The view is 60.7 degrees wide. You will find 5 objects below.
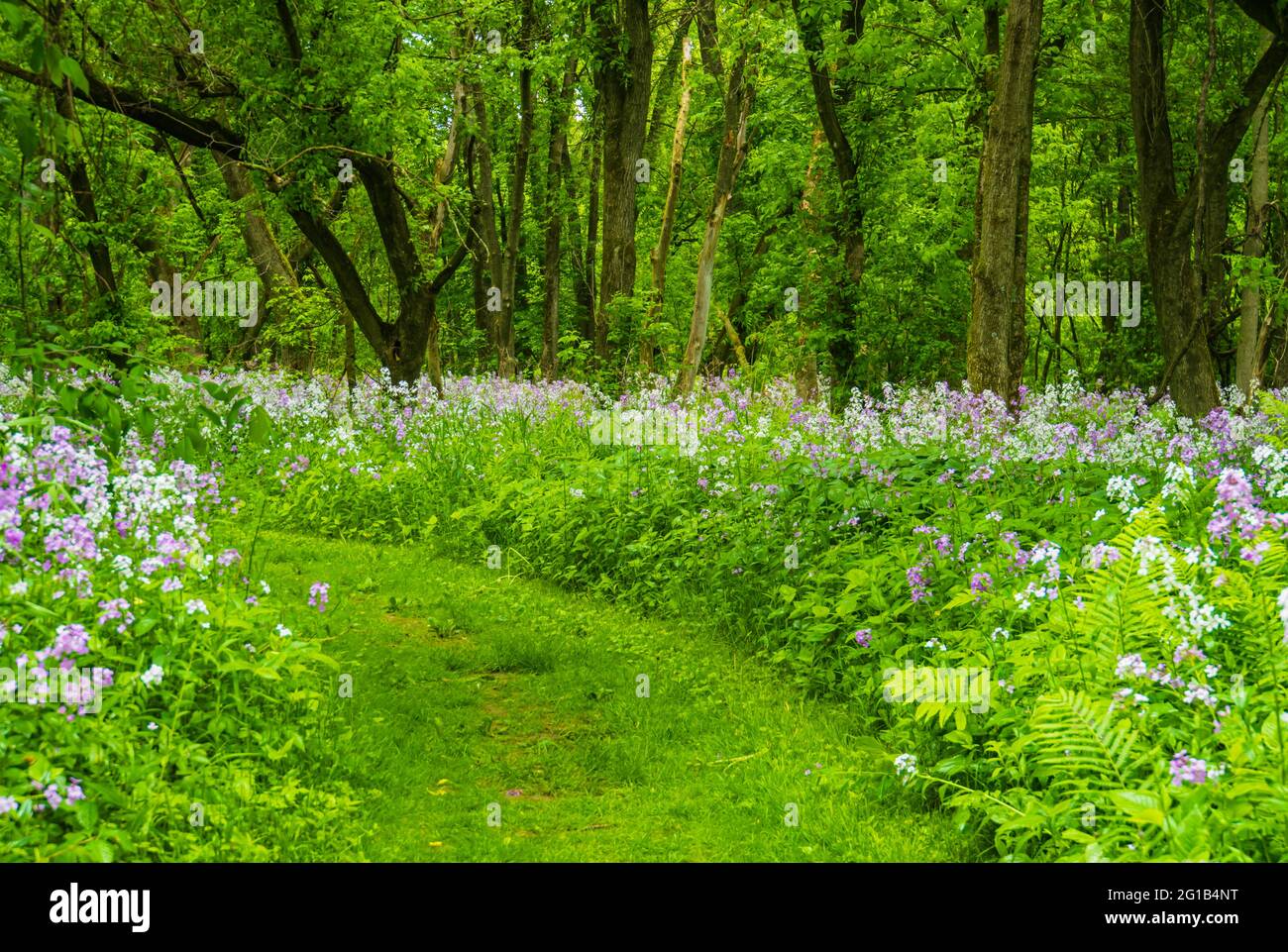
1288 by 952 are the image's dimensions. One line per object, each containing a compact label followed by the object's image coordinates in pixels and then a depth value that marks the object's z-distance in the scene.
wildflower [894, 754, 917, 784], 5.00
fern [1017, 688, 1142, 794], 3.74
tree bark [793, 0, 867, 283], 15.51
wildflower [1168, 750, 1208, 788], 3.34
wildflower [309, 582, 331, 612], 5.32
